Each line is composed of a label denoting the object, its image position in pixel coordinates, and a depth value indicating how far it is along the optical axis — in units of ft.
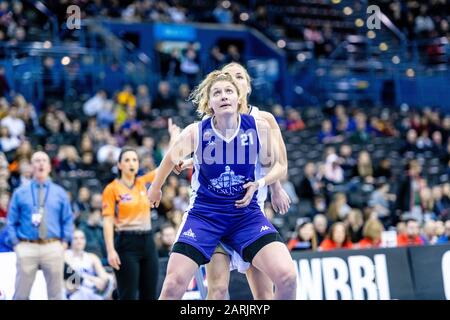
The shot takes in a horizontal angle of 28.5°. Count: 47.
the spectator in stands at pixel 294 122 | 68.23
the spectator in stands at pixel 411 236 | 44.11
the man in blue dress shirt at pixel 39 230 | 31.12
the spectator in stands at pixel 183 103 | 65.77
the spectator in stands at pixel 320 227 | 43.83
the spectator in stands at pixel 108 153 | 52.80
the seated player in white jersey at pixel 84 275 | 35.47
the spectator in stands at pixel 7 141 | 50.72
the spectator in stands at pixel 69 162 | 50.65
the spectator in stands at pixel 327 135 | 65.51
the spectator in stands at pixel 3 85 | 58.18
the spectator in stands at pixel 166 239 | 38.81
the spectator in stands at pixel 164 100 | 66.03
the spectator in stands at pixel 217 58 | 73.92
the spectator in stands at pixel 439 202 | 53.98
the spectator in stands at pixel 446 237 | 44.41
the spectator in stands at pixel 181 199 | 47.42
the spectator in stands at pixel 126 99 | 62.36
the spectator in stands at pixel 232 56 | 74.22
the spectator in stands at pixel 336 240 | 42.34
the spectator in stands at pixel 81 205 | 44.21
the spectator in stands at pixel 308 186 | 55.67
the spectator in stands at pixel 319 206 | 51.52
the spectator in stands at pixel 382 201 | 53.63
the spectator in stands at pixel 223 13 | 82.23
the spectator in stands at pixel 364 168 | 59.82
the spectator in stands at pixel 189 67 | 72.59
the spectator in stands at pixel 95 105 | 60.34
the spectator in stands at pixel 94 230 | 40.98
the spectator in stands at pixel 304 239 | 41.22
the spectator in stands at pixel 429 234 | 44.93
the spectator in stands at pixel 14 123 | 52.49
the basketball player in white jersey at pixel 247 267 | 22.52
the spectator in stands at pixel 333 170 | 58.29
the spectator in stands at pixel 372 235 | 43.73
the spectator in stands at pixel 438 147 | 66.13
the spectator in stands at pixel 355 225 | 44.93
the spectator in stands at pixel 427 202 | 54.24
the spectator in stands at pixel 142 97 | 63.98
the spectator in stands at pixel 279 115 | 67.07
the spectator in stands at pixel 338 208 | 50.67
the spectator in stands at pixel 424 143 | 66.69
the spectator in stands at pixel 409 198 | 54.29
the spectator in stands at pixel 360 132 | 66.08
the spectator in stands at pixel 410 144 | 66.54
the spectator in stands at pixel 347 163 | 59.98
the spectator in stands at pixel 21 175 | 44.47
